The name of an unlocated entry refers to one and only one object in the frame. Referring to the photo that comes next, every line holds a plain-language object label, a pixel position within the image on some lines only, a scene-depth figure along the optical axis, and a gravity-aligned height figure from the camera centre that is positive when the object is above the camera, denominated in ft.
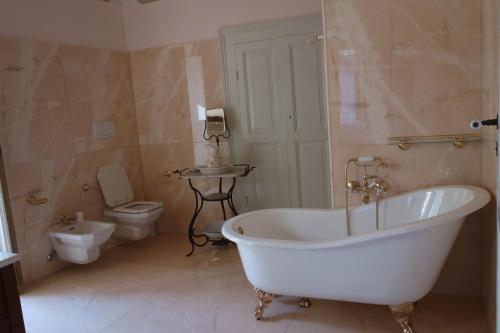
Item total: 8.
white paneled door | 11.98 +0.17
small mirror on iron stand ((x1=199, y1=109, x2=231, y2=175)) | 12.07 -0.53
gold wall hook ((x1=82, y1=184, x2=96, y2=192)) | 12.36 -1.71
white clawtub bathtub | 6.60 -2.52
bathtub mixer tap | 8.61 -1.66
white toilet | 12.35 -2.51
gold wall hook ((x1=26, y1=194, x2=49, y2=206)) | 10.69 -1.73
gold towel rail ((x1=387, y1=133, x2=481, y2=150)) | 8.09 -0.75
